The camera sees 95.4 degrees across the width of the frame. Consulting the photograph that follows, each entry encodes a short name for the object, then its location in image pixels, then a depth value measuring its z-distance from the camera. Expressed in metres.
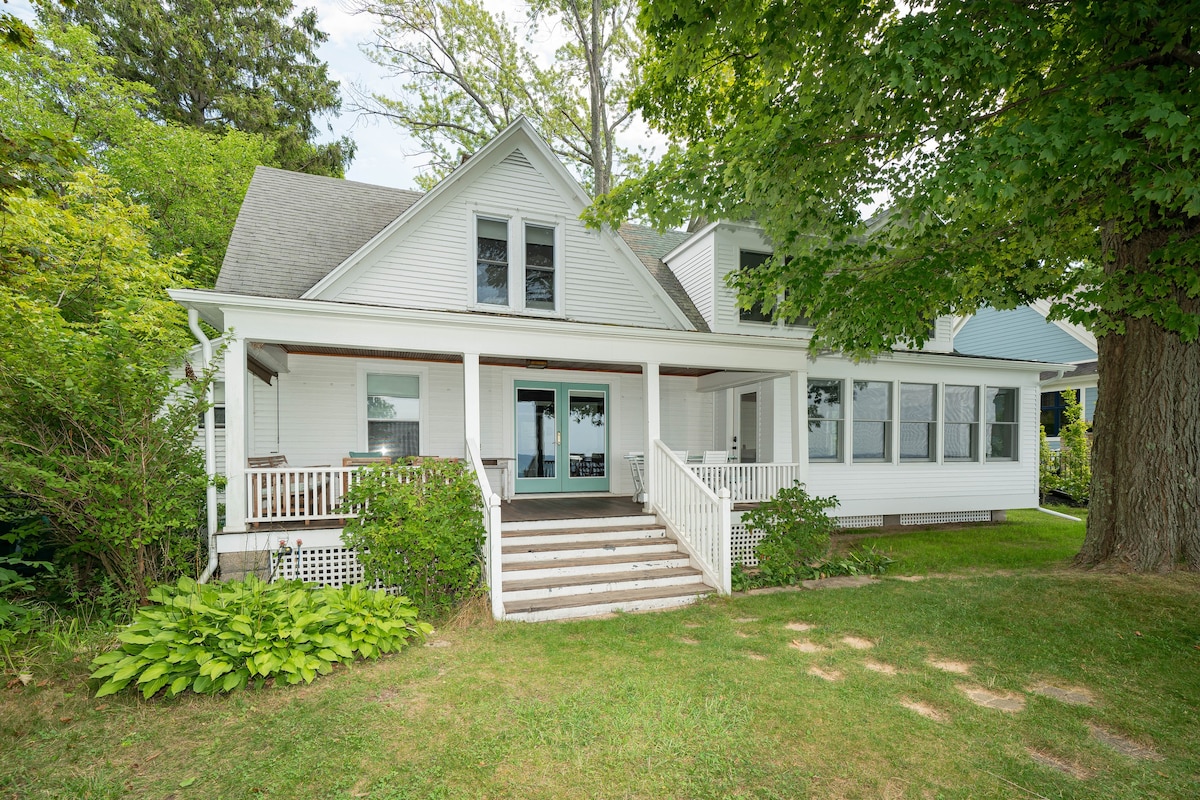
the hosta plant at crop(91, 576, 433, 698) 3.96
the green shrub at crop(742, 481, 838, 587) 7.54
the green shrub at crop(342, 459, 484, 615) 5.75
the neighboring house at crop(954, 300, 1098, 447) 15.77
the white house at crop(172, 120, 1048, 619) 6.72
